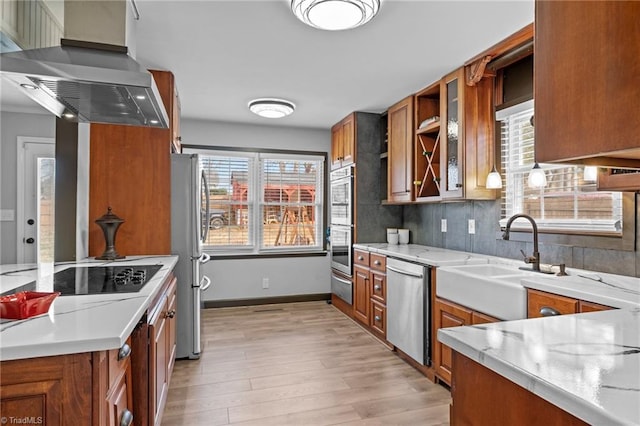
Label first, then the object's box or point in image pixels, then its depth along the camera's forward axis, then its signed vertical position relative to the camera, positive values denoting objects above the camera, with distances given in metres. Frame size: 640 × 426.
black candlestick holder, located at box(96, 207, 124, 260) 2.65 -0.13
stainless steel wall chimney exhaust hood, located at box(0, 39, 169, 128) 1.53 +0.62
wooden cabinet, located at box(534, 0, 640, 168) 0.69 +0.28
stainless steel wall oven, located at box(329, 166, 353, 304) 4.26 -0.21
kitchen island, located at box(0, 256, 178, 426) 0.98 -0.44
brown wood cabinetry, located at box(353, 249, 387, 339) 3.43 -0.79
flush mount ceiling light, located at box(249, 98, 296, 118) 3.71 +1.12
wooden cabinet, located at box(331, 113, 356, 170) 4.30 +0.91
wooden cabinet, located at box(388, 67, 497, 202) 2.85 +0.63
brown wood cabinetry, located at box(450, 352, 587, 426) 0.73 -0.43
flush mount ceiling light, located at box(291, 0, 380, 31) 1.88 +1.09
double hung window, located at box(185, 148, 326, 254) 4.73 +0.18
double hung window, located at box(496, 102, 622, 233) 2.17 +0.14
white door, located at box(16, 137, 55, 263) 2.37 +0.10
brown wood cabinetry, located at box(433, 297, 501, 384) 2.29 -0.73
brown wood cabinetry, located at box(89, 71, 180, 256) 2.87 +0.26
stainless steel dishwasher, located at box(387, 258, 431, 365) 2.76 -0.77
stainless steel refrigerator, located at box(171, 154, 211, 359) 2.99 -0.20
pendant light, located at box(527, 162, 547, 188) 2.37 +0.24
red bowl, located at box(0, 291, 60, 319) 1.15 -0.30
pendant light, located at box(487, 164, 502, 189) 2.70 +0.26
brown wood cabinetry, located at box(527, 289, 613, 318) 1.56 -0.41
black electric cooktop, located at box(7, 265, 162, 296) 1.60 -0.34
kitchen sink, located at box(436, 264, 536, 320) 1.90 -0.44
